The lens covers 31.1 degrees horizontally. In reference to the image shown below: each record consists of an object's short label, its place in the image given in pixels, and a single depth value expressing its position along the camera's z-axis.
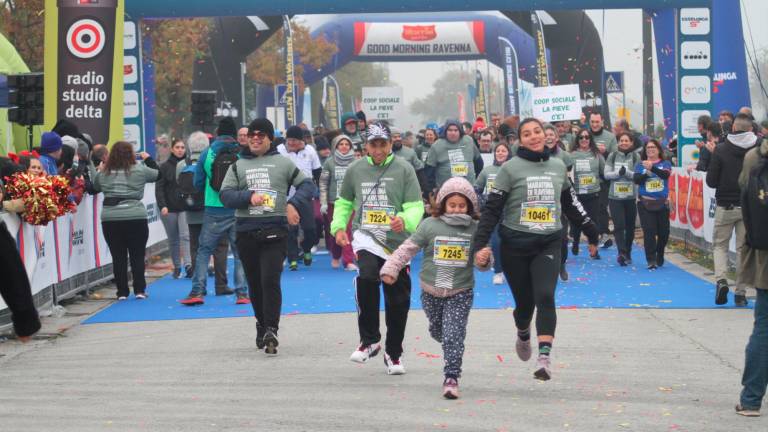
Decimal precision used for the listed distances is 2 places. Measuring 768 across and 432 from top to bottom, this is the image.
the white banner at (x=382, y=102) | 38.75
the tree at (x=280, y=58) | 47.84
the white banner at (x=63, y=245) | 12.66
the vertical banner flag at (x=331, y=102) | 53.53
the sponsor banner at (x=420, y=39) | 44.25
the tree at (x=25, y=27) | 31.83
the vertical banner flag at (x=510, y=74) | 39.19
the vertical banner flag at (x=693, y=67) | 24.02
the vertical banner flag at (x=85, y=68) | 18.59
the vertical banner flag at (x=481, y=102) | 57.30
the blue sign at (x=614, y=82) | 35.66
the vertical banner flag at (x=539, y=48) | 33.31
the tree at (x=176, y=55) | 41.00
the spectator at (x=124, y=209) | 14.88
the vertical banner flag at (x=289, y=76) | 35.12
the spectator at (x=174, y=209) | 17.02
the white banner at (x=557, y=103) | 23.58
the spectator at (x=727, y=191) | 13.02
